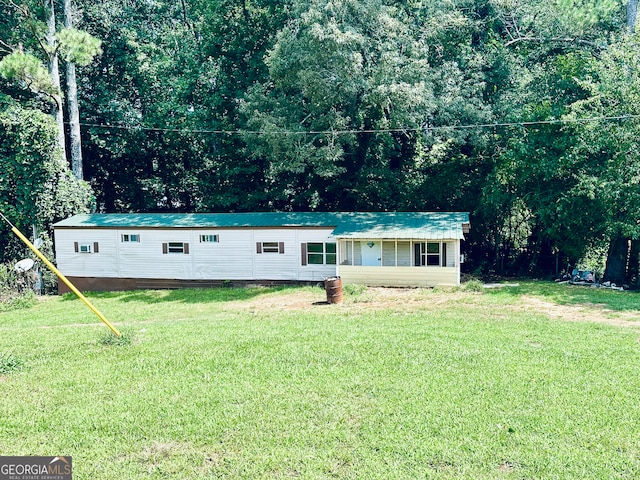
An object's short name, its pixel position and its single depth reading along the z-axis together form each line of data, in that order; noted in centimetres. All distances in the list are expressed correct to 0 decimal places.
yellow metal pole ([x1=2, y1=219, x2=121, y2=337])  934
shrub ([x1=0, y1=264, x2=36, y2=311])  1872
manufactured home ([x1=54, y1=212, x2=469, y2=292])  1869
